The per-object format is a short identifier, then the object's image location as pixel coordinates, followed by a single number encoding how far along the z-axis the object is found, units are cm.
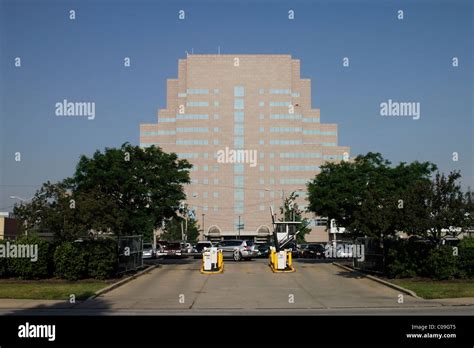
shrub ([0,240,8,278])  2570
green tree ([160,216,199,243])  11131
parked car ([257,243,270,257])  5704
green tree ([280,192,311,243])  9583
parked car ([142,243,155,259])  5155
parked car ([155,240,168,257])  5403
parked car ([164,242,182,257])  5455
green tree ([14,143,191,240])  3550
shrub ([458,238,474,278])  2456
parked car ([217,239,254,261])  4531
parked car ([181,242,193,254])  5908
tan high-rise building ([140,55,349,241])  14362
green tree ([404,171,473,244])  2431
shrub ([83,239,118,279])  2577
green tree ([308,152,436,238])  3722
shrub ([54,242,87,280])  2533
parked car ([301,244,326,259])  5388
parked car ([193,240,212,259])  5503
